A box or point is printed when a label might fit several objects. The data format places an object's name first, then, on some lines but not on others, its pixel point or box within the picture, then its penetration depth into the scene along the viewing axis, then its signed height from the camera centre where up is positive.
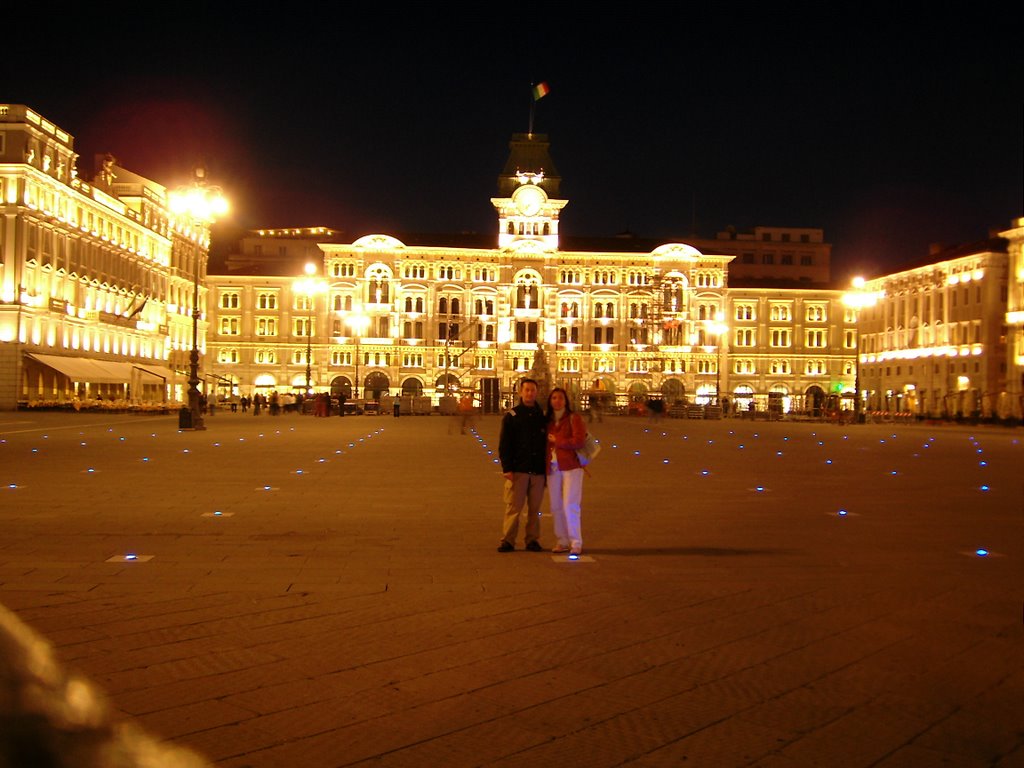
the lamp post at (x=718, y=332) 101.06 +6.47
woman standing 9.84 -0.72
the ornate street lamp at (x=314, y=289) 92.94 +9.74
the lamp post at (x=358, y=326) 95.69 +6.20
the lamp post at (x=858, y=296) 52.82 +5.44
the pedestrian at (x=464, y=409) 39.53 -0.62
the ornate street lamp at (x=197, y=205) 33.75 +6.20
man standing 10.06 -0.61
